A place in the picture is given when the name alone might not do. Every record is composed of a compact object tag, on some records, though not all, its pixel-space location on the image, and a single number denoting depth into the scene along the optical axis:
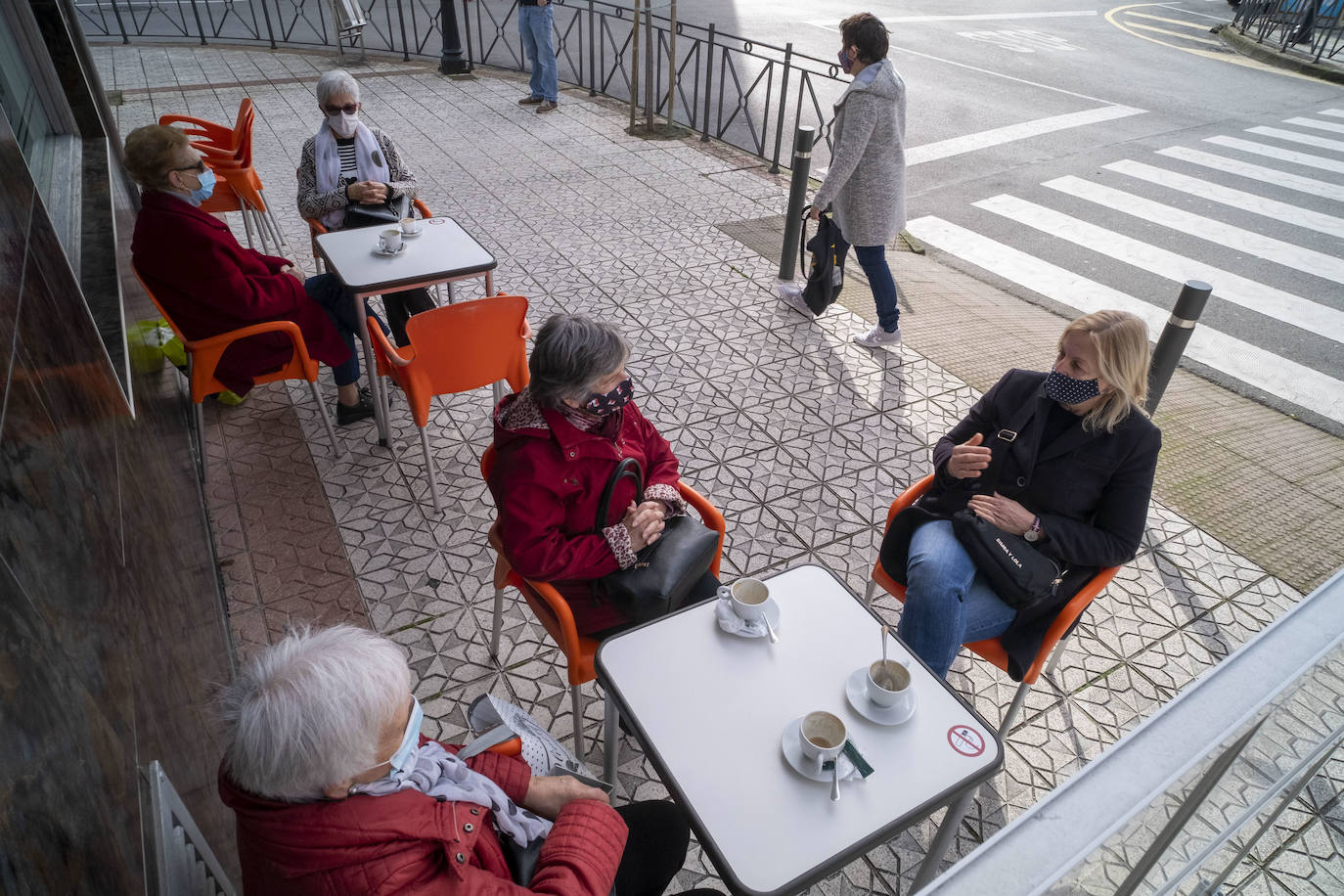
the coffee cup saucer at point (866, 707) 1.83
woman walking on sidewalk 4.33
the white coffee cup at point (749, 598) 2.04
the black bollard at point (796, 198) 5.18
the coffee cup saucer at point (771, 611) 2.06
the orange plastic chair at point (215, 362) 3.38
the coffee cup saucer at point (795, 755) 1.69
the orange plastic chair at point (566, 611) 2.27
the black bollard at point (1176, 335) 3.38
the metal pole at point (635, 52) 8.09
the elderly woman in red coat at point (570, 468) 2.27
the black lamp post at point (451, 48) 10.14
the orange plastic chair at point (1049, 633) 2.32
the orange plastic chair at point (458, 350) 3.20
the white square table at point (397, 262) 3.61
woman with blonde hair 2.40
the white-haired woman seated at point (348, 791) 1.35
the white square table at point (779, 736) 1.60
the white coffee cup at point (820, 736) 1.69
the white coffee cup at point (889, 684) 1.83
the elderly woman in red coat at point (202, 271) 3.26
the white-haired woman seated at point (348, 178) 4.29
